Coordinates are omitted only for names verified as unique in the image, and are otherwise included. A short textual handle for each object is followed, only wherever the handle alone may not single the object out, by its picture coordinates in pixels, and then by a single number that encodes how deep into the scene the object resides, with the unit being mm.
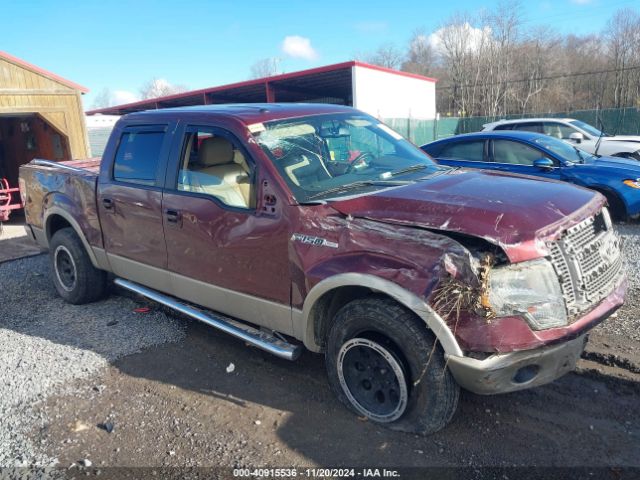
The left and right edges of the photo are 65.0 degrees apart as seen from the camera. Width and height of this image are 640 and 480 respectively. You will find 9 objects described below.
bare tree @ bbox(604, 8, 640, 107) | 46625
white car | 11158
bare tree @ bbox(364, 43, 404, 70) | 68000
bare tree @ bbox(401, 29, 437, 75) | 64062
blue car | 7434
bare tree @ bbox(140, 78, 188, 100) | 74575
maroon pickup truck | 2689
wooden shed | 11539
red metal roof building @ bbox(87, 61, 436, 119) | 22812
